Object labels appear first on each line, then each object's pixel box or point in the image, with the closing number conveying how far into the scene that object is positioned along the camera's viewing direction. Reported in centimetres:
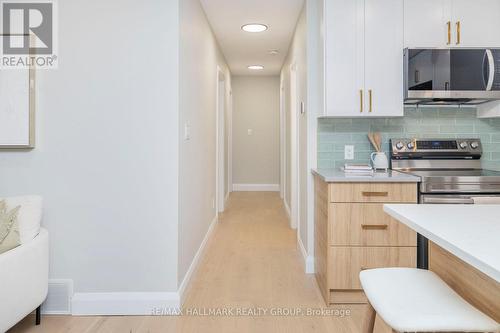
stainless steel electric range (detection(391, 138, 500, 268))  286
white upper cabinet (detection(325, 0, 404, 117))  259
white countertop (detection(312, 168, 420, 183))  228
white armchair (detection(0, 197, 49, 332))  176
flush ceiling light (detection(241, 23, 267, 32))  391
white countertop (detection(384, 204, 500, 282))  86
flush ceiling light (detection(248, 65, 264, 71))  630
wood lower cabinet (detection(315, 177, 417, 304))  229
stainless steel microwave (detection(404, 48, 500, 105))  250
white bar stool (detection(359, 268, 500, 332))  96
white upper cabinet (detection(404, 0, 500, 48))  259
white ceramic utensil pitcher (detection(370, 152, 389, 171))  267
